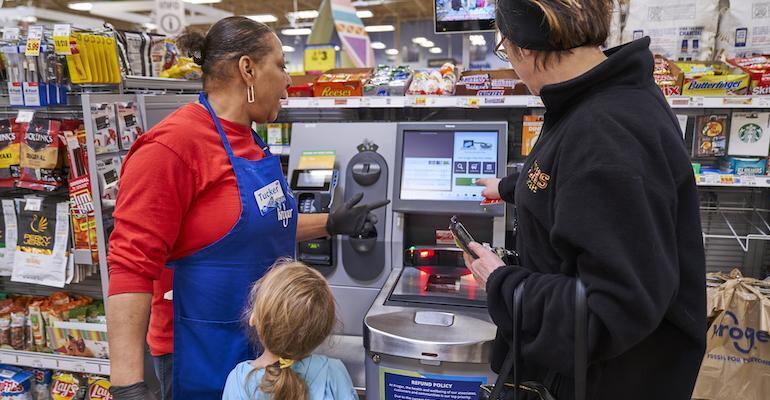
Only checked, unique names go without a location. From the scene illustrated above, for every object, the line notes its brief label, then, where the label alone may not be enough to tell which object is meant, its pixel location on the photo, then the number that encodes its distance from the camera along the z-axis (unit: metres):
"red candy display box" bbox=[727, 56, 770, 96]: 2.04
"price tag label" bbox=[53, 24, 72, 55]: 2.02
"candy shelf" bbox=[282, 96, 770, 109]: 2.02
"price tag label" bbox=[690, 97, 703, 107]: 2.03
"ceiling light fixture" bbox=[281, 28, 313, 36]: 13.73
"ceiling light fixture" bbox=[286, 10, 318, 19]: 14.80
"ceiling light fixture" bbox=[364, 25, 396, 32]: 17.14
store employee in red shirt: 1.26
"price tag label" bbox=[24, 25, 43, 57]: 2.05
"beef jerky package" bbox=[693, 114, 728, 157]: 2.24
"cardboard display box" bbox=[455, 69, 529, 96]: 2.19
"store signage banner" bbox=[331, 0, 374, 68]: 3.70
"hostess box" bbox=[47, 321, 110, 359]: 2.35
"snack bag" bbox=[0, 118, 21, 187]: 2.21
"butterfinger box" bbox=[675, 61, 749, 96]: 2.05
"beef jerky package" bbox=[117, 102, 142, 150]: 2.10
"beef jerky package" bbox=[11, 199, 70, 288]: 2.23
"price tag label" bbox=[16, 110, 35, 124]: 2.14
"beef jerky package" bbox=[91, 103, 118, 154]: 1.97
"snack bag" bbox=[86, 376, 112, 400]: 2.44
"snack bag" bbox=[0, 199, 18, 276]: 2.32
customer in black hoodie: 0.89
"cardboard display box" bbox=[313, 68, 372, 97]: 2.36
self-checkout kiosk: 1.97
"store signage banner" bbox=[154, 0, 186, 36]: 4.42
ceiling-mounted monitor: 2.45
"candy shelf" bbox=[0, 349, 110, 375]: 2.32
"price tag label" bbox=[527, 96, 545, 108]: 2.10
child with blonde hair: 1.28
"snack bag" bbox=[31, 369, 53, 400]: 2.55
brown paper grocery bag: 2.12
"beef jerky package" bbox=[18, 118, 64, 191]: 2.15
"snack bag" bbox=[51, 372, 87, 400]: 2.52
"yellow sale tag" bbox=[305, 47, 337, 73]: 3.24
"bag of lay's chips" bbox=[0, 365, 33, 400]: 2.49
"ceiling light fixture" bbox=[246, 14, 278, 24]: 15.36
